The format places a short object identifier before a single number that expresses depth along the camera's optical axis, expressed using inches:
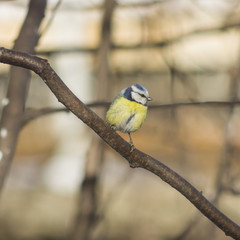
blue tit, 252.5
